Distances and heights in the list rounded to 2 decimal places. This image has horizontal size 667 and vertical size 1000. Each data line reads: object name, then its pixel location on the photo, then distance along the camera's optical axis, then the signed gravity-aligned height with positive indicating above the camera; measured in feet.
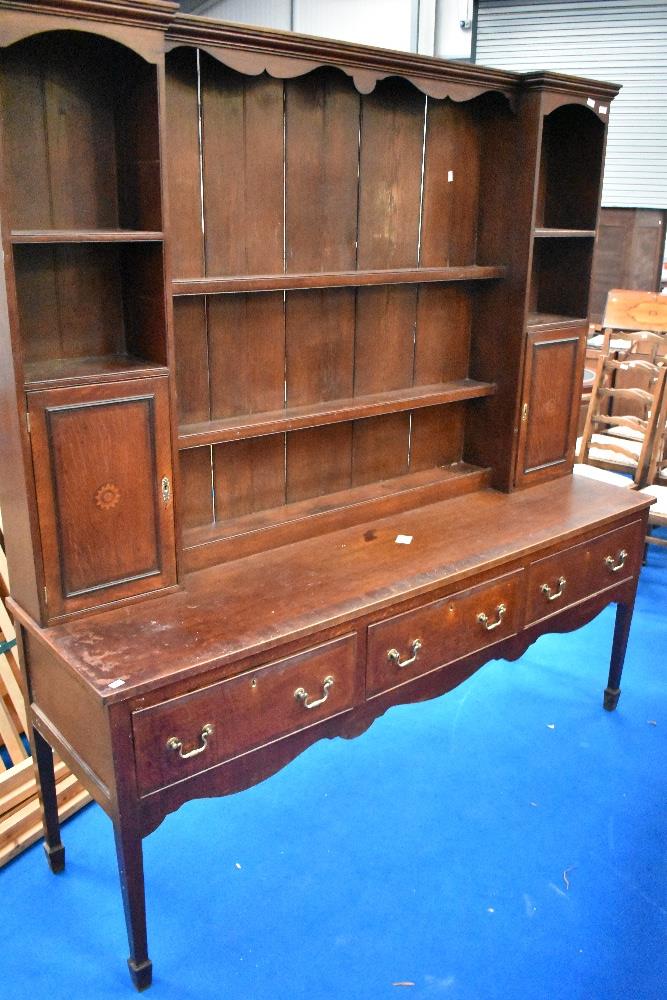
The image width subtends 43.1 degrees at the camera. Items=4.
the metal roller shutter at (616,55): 17.78 +3.78
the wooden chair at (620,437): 14.58 -3.58
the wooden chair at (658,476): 13.71 -4.00
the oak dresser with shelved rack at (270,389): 6.48 -1.44
